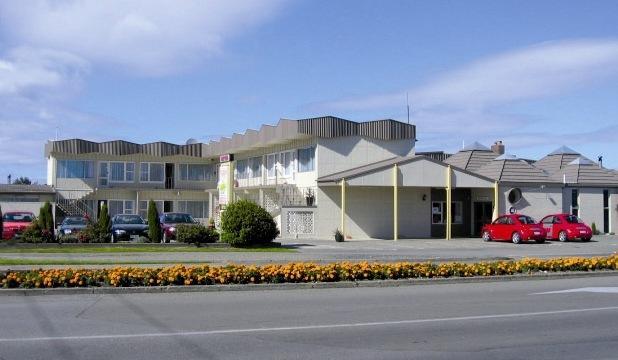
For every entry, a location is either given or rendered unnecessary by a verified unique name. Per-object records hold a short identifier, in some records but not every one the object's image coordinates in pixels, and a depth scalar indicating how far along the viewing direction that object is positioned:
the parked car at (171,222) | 32.16
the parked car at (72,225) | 31.12
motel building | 37.16
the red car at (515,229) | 35.22
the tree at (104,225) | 28.73
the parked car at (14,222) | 31.27
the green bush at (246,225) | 28.52
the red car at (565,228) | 36.62
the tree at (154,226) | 29.73
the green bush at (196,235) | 28.36
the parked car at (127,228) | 30.97
